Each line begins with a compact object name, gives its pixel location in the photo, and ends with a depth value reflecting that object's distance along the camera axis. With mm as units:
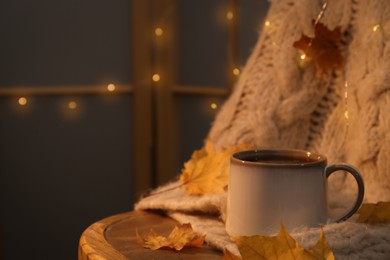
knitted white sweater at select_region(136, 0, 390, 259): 1152
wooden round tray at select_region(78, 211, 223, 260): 1040
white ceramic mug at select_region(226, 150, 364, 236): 999
